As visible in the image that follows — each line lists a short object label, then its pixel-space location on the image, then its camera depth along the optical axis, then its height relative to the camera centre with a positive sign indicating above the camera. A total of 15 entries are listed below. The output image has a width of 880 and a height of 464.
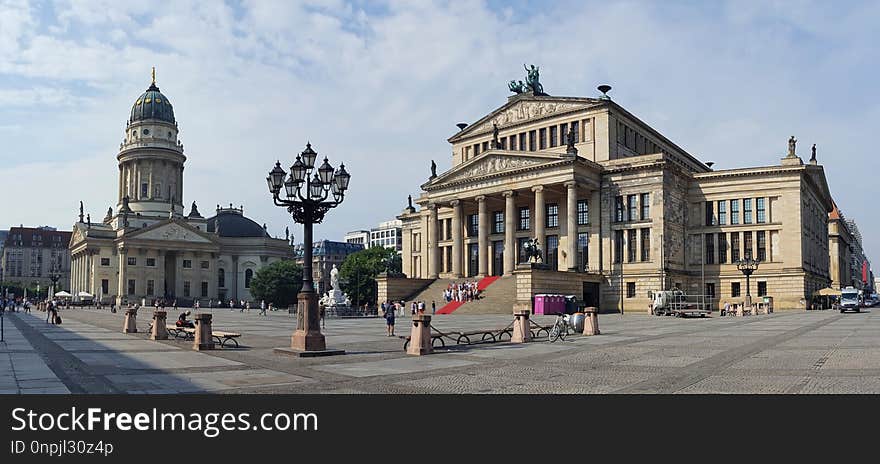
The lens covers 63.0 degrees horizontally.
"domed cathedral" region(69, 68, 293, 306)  131.25 +3.68
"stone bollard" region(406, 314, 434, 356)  23.23 -2.48
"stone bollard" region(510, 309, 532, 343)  29.30 -2.82
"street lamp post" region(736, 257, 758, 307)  66.56 -0.64
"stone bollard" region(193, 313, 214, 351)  24.56 -2.56
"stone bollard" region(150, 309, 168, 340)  30.15 -2.79
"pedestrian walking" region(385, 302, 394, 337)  32.19 -2.65
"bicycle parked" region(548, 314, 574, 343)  29.39 -2.93
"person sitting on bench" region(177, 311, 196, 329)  30.30 -2.57
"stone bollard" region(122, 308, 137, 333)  34.88 -2.90
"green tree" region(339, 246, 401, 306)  109.41 -1.80
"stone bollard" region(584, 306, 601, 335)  33.38 -2.88
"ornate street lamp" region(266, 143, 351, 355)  22.45 +1.92
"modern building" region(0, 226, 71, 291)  195.50 -0.72
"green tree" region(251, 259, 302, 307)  114.69 -3.64
